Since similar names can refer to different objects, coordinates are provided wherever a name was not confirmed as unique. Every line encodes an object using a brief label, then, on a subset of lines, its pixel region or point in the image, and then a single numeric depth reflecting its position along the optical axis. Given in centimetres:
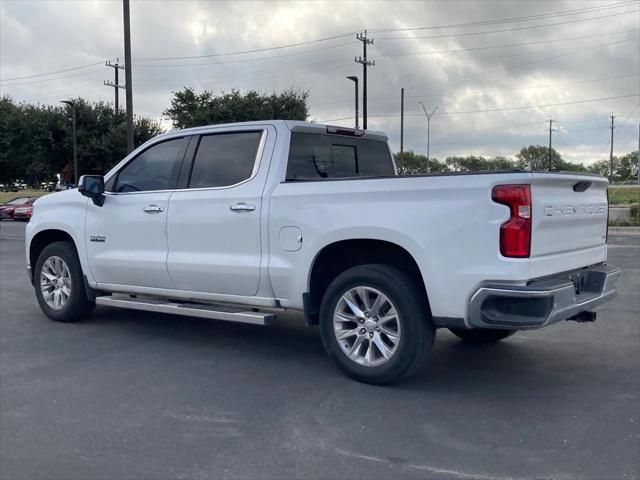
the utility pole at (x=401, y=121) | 5203
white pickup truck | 452
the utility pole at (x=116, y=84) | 5036
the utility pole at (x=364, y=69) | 4035
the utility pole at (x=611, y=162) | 7819
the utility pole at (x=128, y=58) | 2403
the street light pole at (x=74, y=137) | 4553
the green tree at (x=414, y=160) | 7481
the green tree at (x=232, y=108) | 4709
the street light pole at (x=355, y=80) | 4049
